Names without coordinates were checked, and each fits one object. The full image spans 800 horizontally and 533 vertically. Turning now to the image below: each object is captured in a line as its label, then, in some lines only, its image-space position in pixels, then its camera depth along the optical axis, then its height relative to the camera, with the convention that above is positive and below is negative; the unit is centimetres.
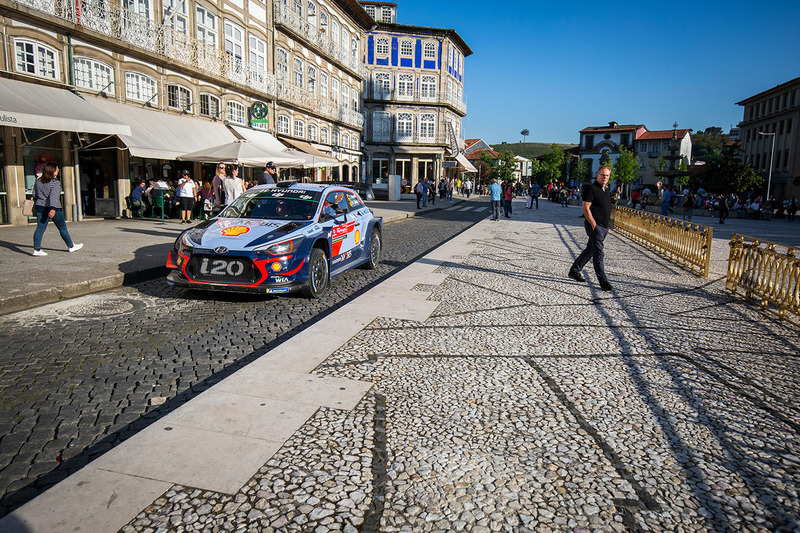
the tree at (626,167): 8238 +397
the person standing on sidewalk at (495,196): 2259 -22
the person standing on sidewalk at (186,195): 1634 -32
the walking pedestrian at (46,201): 941 -34
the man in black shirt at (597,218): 866 -41
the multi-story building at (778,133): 6047 +767
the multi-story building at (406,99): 5025 +840
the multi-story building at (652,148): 9648 +833
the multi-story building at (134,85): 1459 +346
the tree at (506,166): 7625 +353
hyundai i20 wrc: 697 -77
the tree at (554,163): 8906 +478
